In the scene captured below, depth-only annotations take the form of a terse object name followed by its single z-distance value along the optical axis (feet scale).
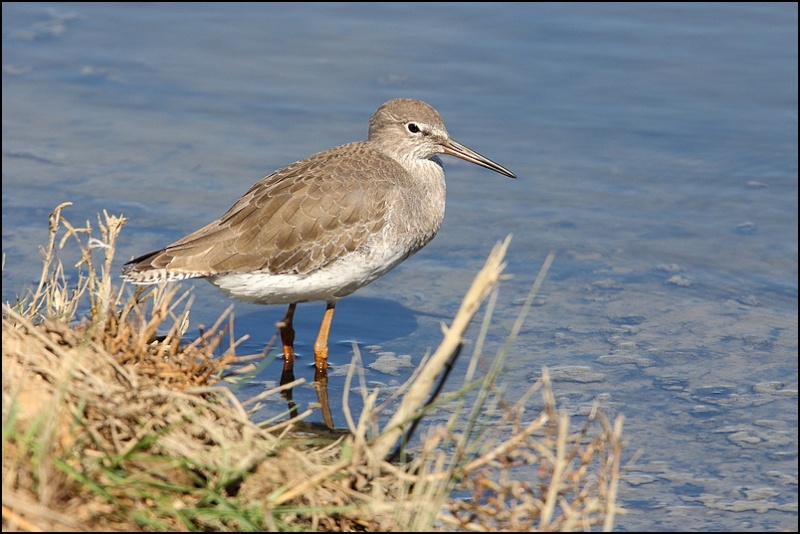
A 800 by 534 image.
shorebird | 41.73
